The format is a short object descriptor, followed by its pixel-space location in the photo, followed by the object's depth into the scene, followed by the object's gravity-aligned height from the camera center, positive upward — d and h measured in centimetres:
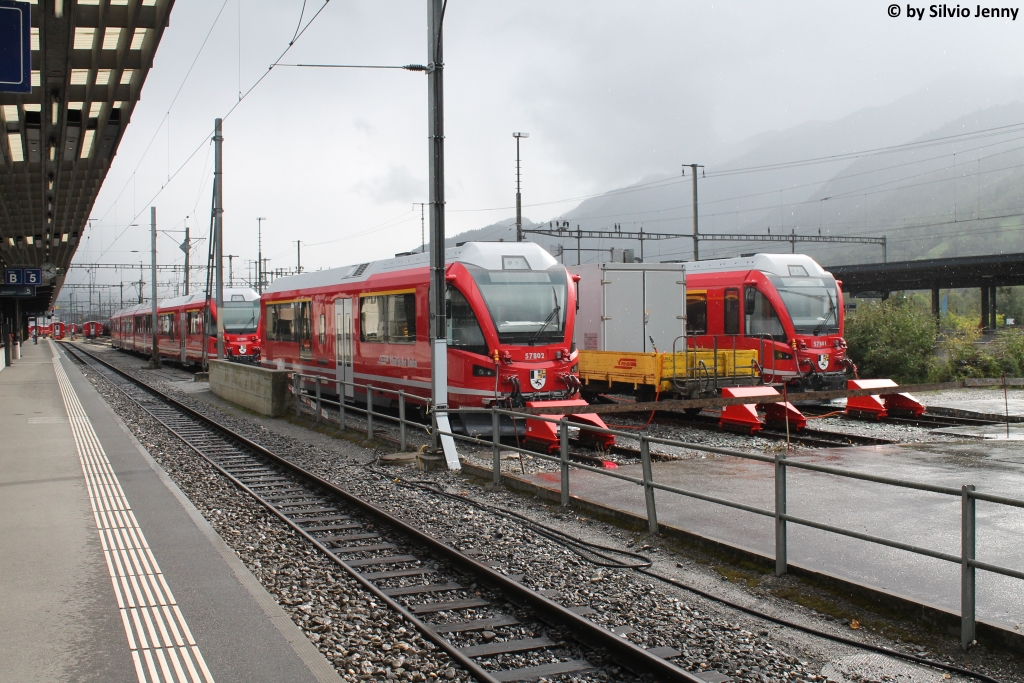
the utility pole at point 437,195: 1244 +180
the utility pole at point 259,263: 6016 +469
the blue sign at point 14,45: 727 +232
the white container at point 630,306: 1941 +35
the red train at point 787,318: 2073 +4
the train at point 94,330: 10819 -15
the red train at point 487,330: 1501 -10
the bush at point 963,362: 2659 -131
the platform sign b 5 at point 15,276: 3431 +203
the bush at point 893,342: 2788 -73
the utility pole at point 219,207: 2794 +376
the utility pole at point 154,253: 4214 +373
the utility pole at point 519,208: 3461 +512
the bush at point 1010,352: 2578 -100
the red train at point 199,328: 3584 -3
